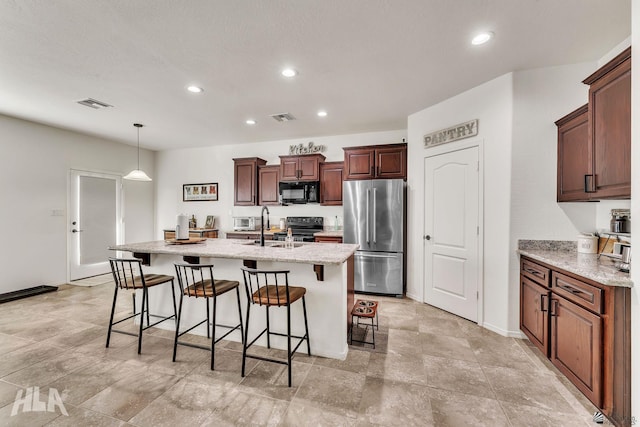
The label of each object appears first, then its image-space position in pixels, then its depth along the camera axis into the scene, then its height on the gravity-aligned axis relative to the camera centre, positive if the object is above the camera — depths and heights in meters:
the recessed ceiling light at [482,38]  2.28 +1.46
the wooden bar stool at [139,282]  2.62 -0.68
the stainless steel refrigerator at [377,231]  4.19 -0.29
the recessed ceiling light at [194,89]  3.24 +1.45
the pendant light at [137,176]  4.17 +0.54
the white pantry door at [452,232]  3.28 -0.24
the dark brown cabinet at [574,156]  2.38 +0.52
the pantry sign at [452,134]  3.25 +0.99
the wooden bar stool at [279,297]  2.15 -0.68
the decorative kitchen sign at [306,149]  5.42 +1.26
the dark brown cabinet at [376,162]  4.43 +0.83
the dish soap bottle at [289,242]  2.89 -0.31
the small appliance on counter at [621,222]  2.35 -0.07
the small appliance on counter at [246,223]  5.74 -0.23
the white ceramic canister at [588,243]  2.53 -0.28
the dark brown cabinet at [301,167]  5.11 +0.84
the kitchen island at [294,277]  2.46 -0.62
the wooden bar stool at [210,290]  2.34 -0.68
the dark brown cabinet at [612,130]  1.81 +0.58
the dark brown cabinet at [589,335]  1.67 -0.84
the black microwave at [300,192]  5.08 +0.38
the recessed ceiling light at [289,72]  2.85 +1.45
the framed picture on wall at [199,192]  6.21 +0.45
